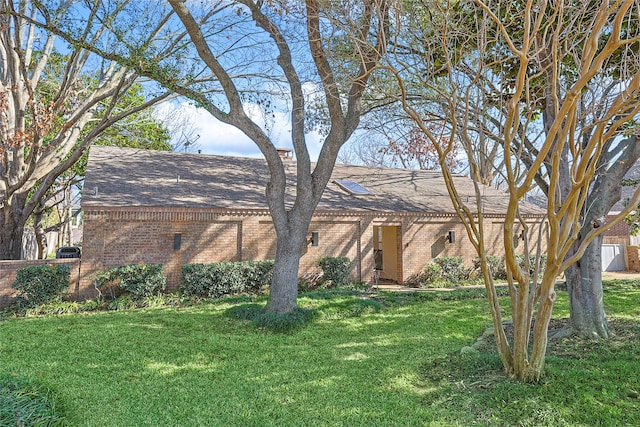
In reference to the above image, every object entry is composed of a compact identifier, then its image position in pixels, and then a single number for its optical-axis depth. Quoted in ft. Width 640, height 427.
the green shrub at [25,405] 11.16
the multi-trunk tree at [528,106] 12.75
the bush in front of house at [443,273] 45.98
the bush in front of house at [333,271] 41.11
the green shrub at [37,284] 29.04
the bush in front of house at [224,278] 35.19
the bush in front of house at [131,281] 32.45
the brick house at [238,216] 34.65
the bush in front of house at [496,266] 48.65
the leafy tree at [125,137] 51.24
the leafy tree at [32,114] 35.27
